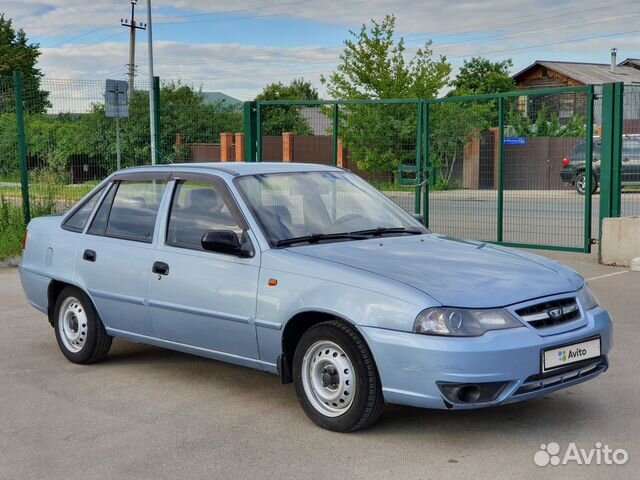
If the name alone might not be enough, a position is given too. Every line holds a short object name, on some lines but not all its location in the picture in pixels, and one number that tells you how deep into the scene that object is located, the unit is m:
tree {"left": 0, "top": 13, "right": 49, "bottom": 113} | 60.25
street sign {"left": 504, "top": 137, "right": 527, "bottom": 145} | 13.52
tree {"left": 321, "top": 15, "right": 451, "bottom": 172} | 36.09
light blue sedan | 4.75
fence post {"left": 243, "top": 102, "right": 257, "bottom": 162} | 14.84
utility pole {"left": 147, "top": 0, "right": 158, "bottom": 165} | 14.10
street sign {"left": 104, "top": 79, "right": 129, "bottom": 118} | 14.57
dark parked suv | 12.54
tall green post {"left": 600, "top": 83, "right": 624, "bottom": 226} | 11.96
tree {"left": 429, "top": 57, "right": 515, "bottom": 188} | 14.13
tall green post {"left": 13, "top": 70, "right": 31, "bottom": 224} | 14.06
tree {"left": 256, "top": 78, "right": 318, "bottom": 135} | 16.14
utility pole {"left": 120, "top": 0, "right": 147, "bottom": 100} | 52.59
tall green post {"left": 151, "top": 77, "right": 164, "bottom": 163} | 14.21
